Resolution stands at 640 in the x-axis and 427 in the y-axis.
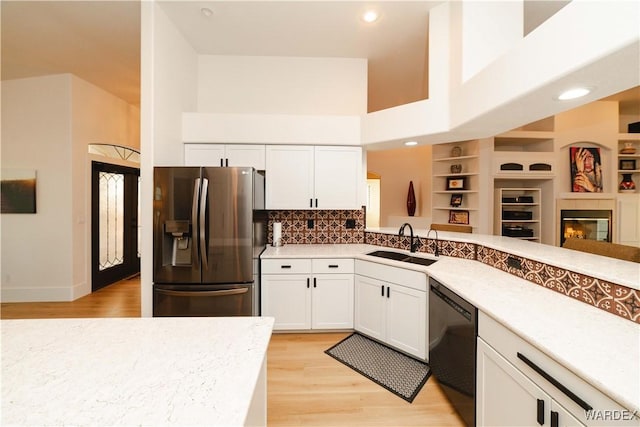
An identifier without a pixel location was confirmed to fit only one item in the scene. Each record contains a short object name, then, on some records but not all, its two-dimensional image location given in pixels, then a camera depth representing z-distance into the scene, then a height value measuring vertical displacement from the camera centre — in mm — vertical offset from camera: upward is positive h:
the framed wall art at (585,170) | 4668 +740
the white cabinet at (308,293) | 2807 -895
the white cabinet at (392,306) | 2297 -918
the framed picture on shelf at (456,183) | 4746 +518
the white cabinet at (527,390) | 863 -721
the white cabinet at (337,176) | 3143 +424
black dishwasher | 1556 -932
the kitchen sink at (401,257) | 2520 -489
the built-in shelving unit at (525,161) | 4512 +877
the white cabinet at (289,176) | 3096 +416
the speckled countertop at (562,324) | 847 -524
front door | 4250 -225
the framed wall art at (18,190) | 3742 +300
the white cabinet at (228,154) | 3057 +675
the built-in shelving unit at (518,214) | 4621 -55
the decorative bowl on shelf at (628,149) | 4781 +1150
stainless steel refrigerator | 2297 -275
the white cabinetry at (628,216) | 4613 -91
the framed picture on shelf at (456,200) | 4793 +202
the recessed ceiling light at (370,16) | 2596 +1992
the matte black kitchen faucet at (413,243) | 2800 -353
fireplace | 4617 -217
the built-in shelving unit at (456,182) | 4590 +531
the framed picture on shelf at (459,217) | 4699 -114
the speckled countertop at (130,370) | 661 -514
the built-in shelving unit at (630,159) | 4746 +966
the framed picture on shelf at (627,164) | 4805 +870
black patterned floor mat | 2057 -1370
